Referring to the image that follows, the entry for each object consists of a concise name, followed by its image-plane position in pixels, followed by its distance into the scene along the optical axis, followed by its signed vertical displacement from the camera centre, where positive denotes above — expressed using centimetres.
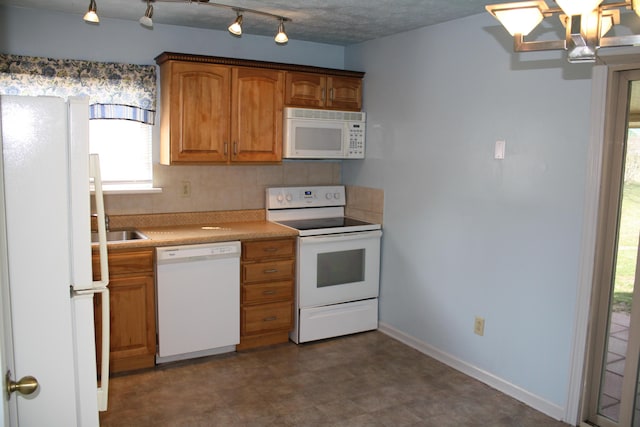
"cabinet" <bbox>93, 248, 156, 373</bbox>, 346 -104
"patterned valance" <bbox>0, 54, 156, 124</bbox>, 354 +44
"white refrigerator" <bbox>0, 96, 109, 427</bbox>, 135 -28
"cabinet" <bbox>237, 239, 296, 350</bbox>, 395 -103
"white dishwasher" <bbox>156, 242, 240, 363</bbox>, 363 -102
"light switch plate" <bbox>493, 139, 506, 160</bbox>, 336 +4
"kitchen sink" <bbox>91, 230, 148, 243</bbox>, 390 -62
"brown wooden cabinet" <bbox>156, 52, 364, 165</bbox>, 380 +35
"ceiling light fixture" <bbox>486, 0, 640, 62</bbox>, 149 +39
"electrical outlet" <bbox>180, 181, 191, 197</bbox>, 420 -30
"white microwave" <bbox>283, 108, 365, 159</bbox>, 422 +15
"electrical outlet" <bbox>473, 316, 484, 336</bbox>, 357 -111
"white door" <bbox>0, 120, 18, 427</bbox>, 128 -39
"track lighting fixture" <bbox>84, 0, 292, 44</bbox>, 298 +78
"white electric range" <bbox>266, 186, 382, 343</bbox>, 411 -89
